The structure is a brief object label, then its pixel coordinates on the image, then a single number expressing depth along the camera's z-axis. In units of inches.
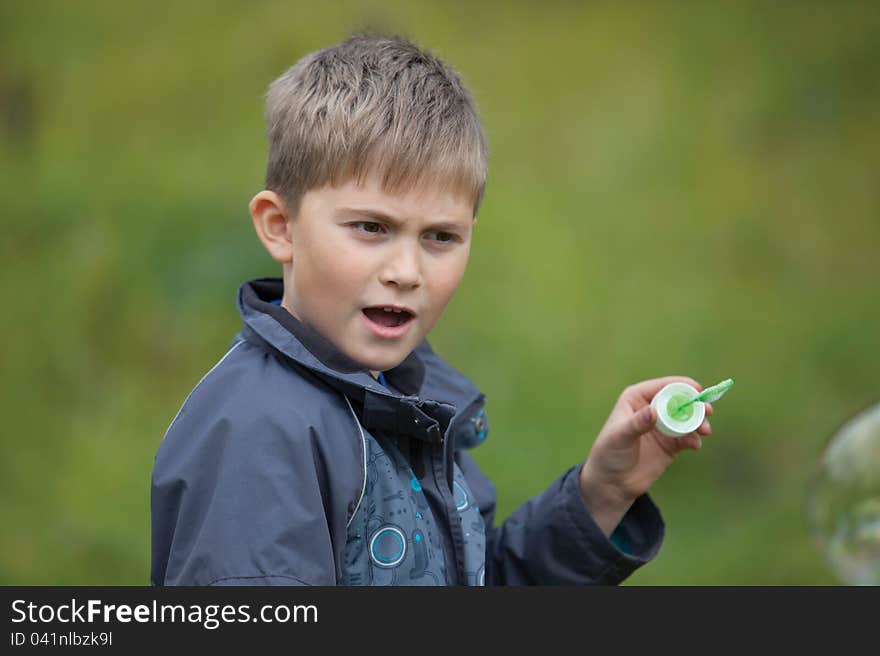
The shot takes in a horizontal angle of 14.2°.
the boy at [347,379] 77.2
